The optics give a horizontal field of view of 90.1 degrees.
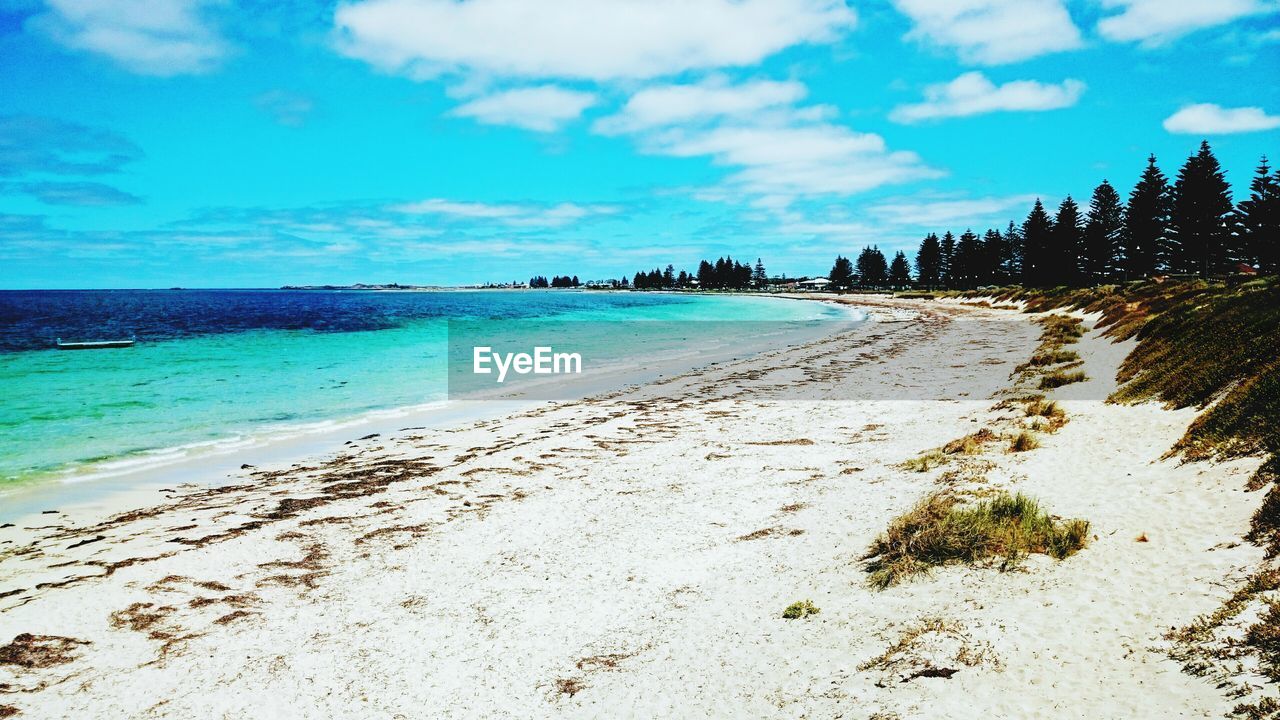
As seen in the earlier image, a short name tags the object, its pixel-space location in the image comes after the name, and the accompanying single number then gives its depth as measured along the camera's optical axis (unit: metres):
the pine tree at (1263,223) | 62.53
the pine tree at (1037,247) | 100.25
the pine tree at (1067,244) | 95.56
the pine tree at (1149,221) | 79.50
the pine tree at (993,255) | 126.62
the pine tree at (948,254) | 144.57
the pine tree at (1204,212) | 69.12
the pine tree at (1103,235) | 90.50
